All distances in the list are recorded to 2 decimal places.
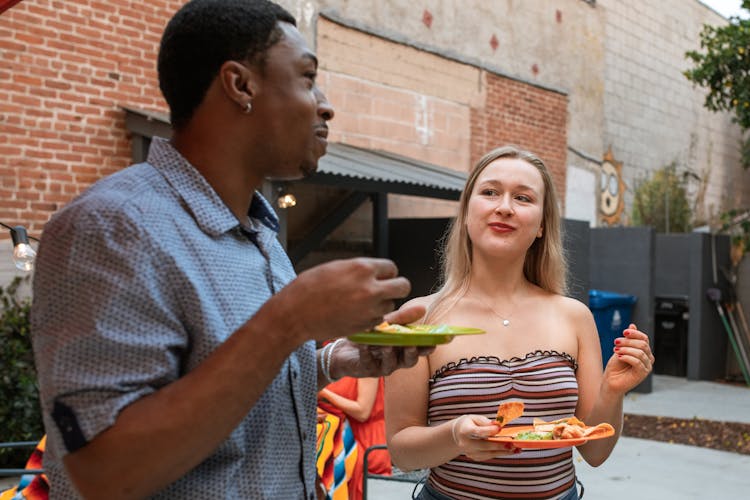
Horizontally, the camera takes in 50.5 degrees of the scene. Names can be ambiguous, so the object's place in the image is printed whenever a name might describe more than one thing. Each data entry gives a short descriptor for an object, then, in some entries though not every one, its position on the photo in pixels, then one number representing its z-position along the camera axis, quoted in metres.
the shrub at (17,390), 6.19
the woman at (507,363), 2.33
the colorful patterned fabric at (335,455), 4.23
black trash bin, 12.41
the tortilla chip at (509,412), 2.07
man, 1.09
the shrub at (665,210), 13.66
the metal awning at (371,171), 7.21
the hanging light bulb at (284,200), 7.26
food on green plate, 1.46
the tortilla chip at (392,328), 1.45
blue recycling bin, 10.21
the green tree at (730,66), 11.66
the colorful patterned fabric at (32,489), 3.34
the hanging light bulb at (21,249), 3.91
